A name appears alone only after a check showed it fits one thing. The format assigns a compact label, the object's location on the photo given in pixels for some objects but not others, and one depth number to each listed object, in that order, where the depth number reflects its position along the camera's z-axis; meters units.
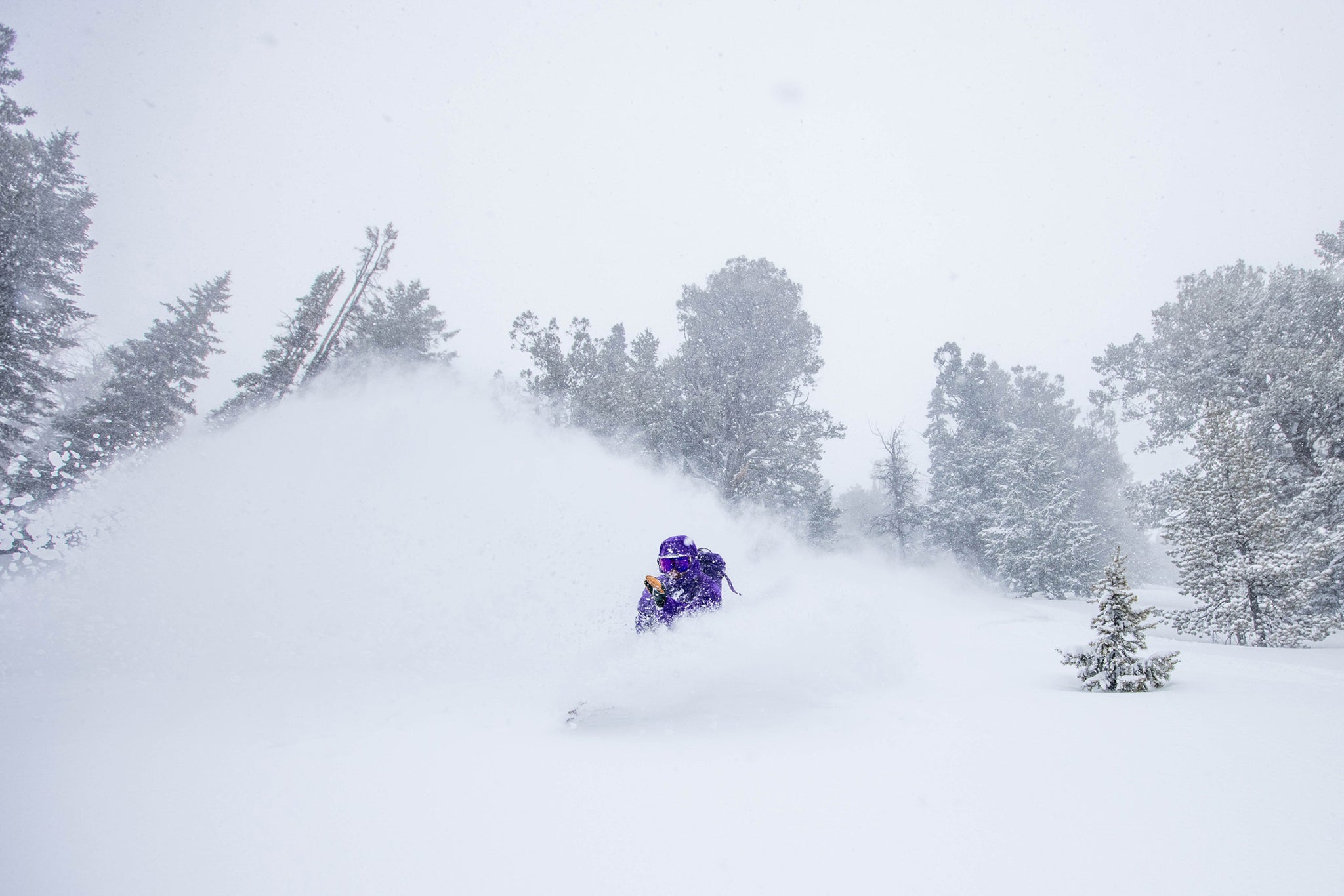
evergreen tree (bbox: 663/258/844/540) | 24.17
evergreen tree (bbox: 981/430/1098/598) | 24.06
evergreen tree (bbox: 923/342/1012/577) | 28.84
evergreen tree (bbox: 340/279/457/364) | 26.61
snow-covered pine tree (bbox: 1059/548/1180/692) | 6.33
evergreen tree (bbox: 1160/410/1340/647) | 11.85
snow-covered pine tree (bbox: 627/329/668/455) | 23.89
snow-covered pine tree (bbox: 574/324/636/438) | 23.66
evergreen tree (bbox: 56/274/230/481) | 20.39
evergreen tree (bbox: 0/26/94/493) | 14.92
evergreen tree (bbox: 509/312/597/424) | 25.00
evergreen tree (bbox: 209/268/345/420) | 22.58
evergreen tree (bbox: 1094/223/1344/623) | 14.27
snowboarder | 7.06
